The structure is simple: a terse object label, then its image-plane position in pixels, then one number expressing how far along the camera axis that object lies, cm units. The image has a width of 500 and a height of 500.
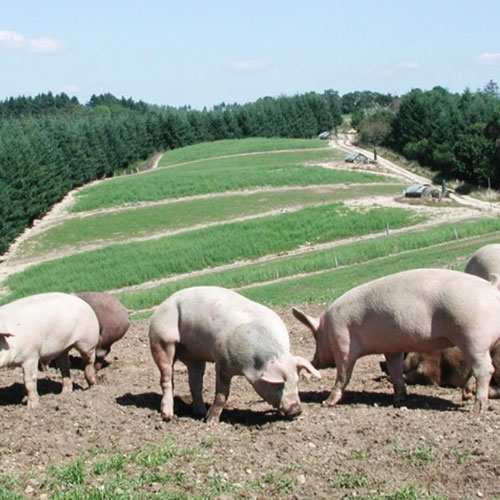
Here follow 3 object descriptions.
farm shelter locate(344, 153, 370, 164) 9494
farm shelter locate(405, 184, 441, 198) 6700
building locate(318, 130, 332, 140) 14482
